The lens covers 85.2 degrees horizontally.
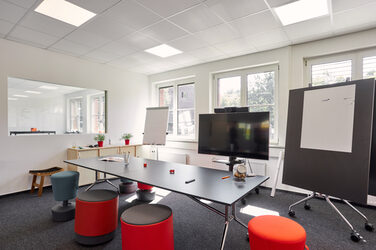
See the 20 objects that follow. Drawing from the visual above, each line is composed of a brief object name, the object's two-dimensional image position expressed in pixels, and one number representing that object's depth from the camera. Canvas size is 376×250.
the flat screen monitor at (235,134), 2.50
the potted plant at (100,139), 4.62
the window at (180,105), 5.49
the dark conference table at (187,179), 1.64
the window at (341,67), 3.35
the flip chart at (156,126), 4.64
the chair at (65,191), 2.74
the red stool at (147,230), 1.66
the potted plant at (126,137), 5.16
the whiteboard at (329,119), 2.21
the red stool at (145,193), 3.39
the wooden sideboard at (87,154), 4.16
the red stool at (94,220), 2.16
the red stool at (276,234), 1.38
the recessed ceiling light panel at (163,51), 4.08
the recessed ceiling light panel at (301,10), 2.62
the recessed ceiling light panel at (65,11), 2.59
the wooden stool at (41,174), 3.63
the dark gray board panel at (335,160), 2.07
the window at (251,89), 4.28
